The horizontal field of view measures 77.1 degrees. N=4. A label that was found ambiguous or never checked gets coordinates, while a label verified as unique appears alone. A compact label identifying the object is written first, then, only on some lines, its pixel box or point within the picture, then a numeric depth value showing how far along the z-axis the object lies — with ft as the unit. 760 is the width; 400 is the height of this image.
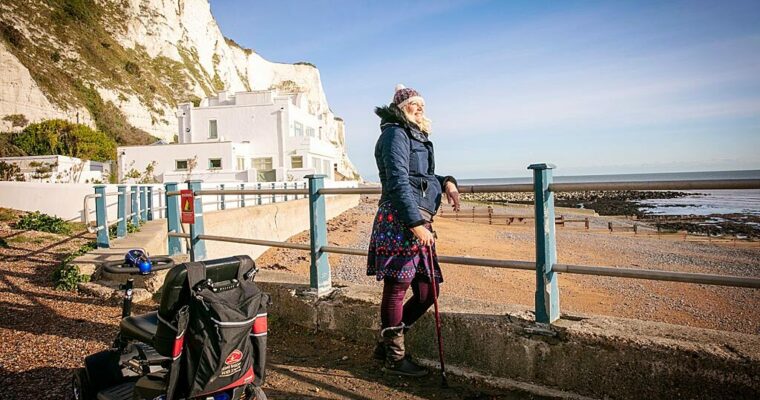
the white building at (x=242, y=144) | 98.84
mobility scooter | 6.28
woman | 8.91
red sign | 16.57
